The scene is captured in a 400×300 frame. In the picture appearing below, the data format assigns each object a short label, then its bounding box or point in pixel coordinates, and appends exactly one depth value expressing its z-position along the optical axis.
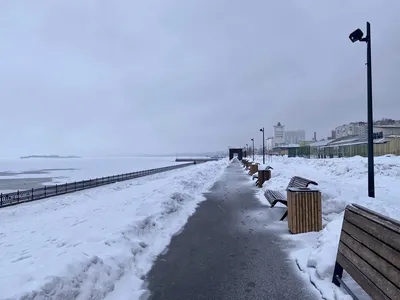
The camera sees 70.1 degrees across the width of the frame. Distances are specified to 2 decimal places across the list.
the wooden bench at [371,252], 2.62
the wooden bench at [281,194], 8.88
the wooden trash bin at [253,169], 24.55
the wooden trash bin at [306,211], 6.74
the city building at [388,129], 85.50
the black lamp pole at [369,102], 7.61
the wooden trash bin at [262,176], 16.19
